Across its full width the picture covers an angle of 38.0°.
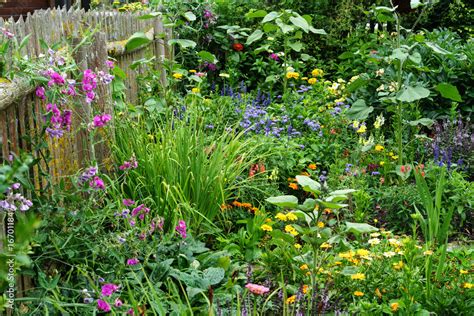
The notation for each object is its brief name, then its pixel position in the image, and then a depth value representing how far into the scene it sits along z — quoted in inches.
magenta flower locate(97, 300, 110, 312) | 117.9
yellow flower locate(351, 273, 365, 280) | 131.9
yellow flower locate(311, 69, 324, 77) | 300.2
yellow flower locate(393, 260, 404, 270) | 139.5
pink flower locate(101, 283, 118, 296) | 121.0
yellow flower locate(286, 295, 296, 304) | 132.2
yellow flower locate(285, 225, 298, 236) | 155.6
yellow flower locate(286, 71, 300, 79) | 276.1
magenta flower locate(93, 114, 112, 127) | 147.1
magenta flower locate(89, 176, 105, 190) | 136.1
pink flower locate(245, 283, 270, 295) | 101.8
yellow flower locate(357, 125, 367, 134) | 225.0
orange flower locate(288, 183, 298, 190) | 194.1
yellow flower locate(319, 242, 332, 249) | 148.1
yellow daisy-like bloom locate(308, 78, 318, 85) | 283.8
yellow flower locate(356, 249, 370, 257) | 138.9
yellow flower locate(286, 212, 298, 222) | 156.3
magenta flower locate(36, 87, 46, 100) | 129.6
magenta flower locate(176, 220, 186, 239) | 145.0
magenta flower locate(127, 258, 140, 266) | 133.1
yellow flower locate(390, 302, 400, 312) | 125.0
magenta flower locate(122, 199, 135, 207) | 150.1
